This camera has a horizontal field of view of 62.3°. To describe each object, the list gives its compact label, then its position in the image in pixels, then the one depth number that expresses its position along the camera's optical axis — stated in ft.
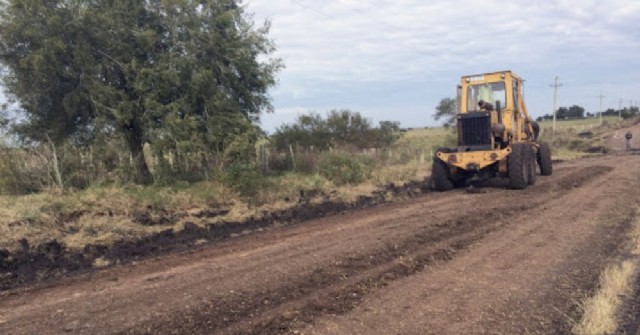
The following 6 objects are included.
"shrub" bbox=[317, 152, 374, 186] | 60.75
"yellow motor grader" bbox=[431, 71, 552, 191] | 48.85
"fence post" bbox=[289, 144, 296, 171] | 75.15
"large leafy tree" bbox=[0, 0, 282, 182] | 48.39
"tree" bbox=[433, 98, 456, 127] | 198.08
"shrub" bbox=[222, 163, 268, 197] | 47.75
